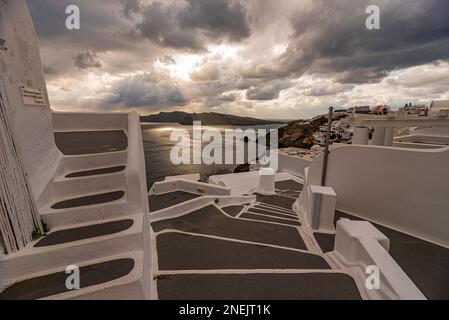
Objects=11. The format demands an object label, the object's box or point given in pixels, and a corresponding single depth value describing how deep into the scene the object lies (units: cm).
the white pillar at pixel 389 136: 855
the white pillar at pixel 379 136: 855
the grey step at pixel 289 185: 1665
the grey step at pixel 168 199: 872
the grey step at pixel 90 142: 532
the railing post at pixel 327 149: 859
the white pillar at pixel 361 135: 872
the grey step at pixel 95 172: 450
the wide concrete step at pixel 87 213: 347
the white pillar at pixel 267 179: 1380
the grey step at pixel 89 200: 373
